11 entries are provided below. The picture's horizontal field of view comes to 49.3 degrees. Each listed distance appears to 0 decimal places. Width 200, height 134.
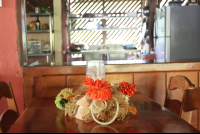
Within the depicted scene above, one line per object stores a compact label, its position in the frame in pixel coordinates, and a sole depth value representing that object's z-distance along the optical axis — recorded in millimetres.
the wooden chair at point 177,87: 1126
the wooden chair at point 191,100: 989
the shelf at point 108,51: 5152
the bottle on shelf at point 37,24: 4793
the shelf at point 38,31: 4680
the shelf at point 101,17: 5484
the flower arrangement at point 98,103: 683
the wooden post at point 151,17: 5949
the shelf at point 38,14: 4699
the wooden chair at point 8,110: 1143
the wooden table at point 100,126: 702
